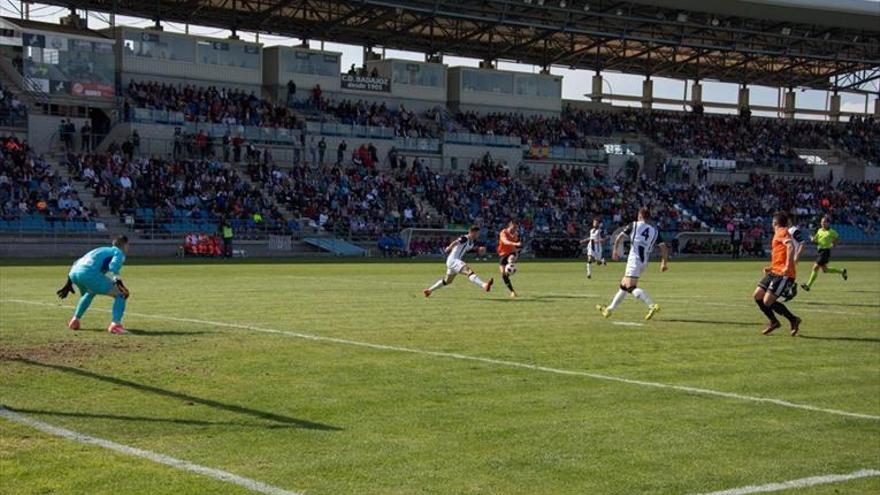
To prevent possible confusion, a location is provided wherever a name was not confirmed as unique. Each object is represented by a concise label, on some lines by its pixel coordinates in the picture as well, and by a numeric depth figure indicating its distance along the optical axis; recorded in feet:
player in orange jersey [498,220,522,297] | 85.71
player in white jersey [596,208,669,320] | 62.85
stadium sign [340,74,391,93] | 220.02
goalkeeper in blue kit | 50.80
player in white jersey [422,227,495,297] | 79.88
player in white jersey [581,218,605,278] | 122.21
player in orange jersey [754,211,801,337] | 56.90
